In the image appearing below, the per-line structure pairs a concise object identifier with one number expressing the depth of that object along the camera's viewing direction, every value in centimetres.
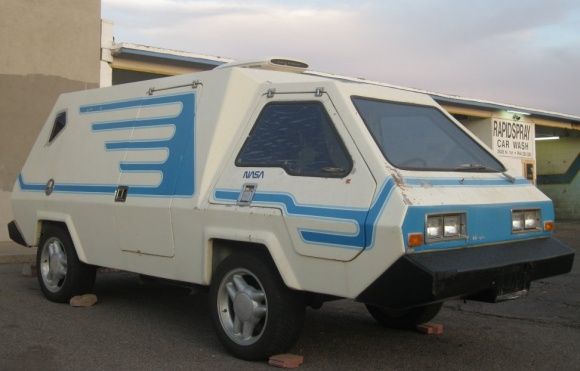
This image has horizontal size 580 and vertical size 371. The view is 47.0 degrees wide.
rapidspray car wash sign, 2077
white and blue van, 436
